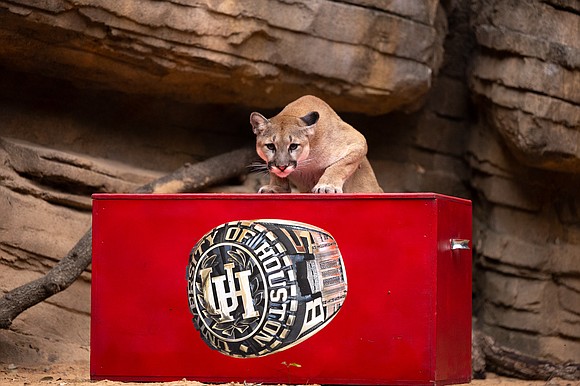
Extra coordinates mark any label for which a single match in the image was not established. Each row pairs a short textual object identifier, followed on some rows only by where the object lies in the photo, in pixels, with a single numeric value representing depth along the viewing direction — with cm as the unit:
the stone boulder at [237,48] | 1302
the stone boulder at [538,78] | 1452
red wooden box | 849
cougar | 1050
